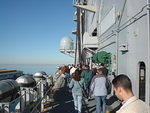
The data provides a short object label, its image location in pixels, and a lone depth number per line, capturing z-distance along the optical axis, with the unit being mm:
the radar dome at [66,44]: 24832
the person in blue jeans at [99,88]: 4092
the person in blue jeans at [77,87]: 4340
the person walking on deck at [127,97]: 1320
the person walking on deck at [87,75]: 5770
